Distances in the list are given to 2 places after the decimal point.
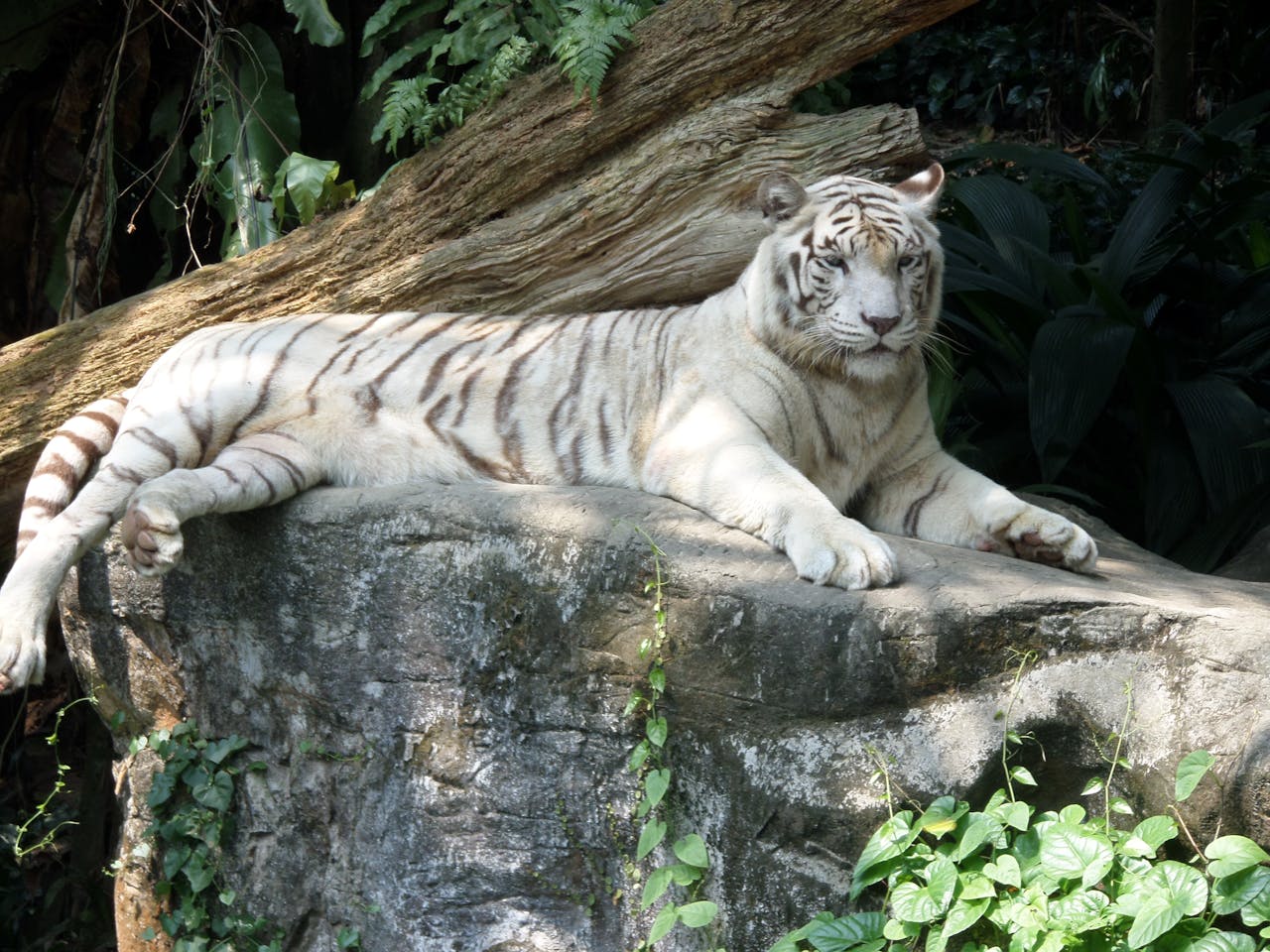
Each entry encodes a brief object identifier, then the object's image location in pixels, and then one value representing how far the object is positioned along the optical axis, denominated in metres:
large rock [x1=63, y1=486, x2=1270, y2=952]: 4.98
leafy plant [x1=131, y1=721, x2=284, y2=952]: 7.05
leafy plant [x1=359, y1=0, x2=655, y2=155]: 8.58
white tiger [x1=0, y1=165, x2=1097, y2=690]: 6.45
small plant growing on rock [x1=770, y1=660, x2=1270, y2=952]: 4.33
